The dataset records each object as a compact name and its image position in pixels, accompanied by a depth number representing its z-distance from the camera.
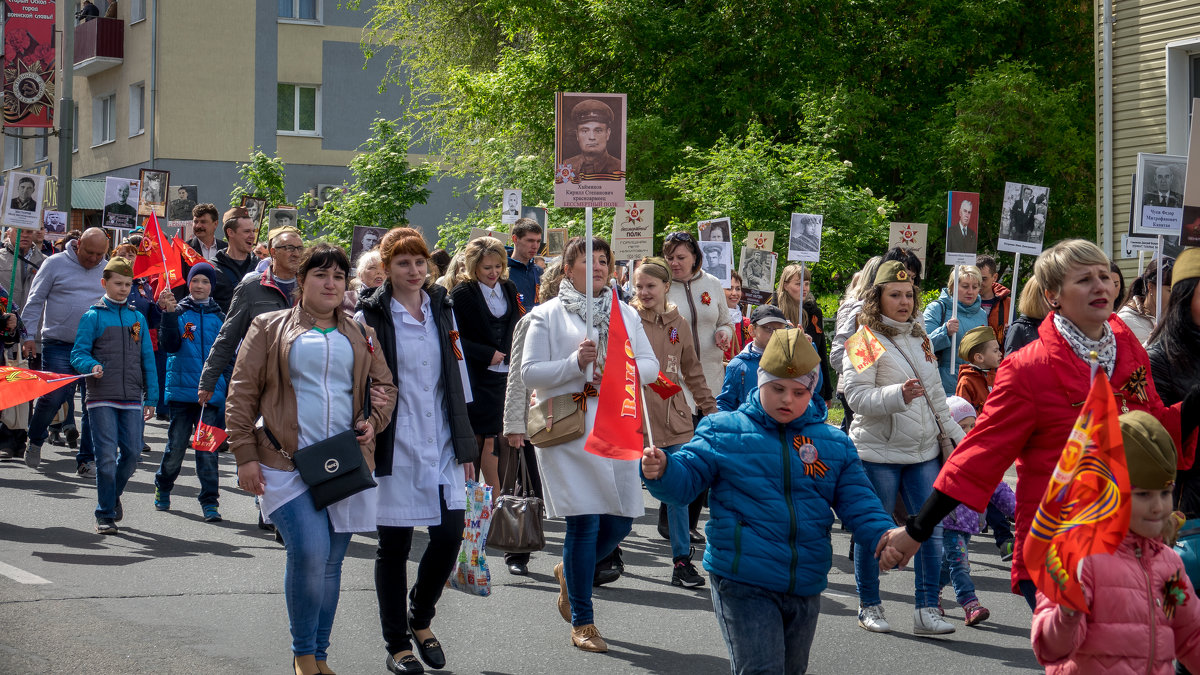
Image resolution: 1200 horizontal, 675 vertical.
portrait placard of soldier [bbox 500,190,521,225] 19.66
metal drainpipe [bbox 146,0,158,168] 37.97
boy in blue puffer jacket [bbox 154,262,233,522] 10.52
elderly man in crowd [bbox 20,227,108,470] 12.73
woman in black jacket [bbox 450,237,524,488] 9.57
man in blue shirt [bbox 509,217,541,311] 10.75
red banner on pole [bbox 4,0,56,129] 25.19
